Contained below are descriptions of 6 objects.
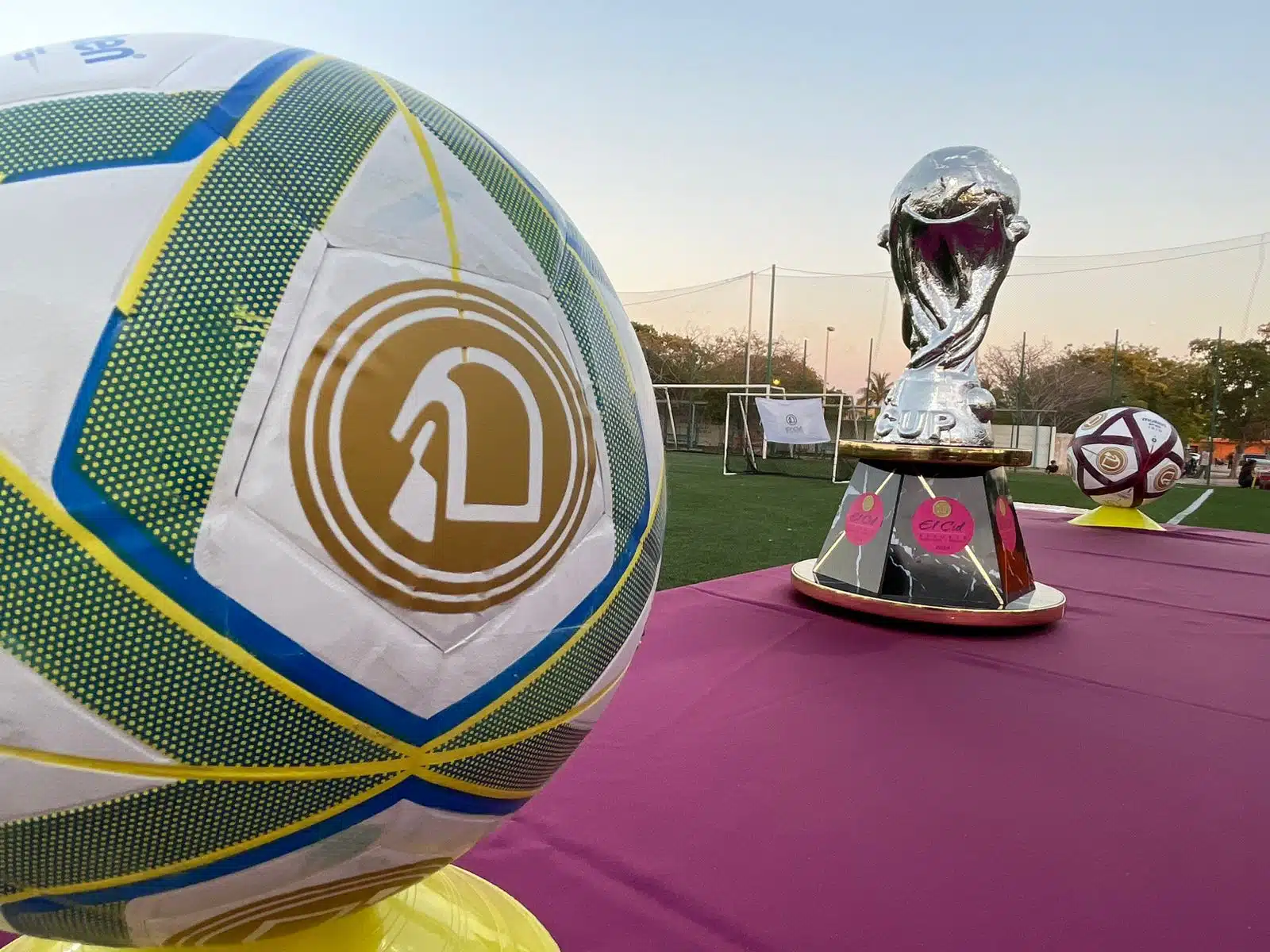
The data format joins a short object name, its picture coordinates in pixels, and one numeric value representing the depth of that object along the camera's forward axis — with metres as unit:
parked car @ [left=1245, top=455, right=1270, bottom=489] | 14.31
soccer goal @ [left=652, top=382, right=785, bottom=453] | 20.53
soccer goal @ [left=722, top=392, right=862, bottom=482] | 11.02
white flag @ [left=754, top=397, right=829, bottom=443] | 10.86
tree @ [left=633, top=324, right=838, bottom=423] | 17.95
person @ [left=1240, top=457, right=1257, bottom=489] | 14.86
